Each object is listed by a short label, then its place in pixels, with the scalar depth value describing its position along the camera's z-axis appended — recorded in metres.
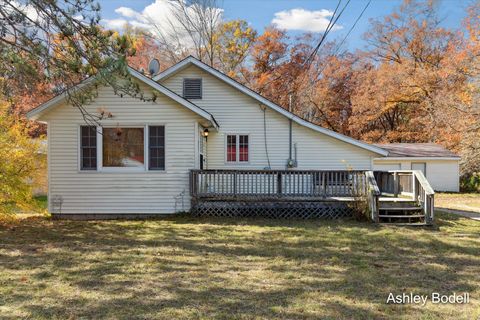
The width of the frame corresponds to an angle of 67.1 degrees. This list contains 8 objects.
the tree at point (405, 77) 27.19
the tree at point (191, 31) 27.38
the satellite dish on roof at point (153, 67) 15.36
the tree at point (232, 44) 28.83
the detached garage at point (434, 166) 25.42
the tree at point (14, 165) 9.50
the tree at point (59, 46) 6.82
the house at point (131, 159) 11.29
